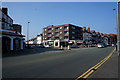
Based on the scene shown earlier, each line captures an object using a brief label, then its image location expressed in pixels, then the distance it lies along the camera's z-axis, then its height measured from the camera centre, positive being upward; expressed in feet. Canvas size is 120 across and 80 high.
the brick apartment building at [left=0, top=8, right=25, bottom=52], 68.40 +2.87
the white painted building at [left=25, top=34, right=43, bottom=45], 256.56 +4.46
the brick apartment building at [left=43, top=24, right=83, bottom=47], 191.29 +14.11
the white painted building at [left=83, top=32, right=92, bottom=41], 238.13 +13.94
